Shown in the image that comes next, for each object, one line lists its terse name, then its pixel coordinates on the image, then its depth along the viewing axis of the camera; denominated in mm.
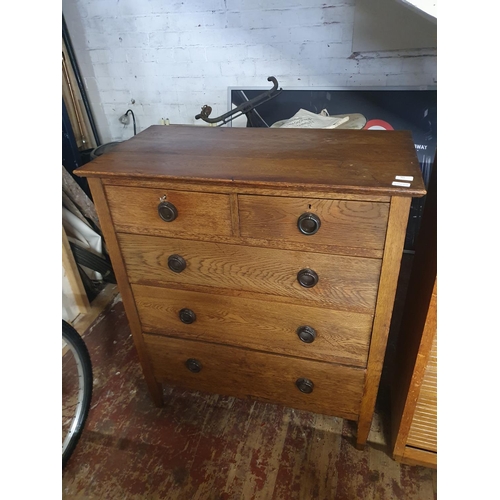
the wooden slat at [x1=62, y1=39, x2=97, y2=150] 2436
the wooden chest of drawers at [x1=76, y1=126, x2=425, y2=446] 966
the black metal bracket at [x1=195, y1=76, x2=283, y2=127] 2045
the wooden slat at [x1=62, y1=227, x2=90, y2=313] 1899
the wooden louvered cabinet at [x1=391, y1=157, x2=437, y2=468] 1057
